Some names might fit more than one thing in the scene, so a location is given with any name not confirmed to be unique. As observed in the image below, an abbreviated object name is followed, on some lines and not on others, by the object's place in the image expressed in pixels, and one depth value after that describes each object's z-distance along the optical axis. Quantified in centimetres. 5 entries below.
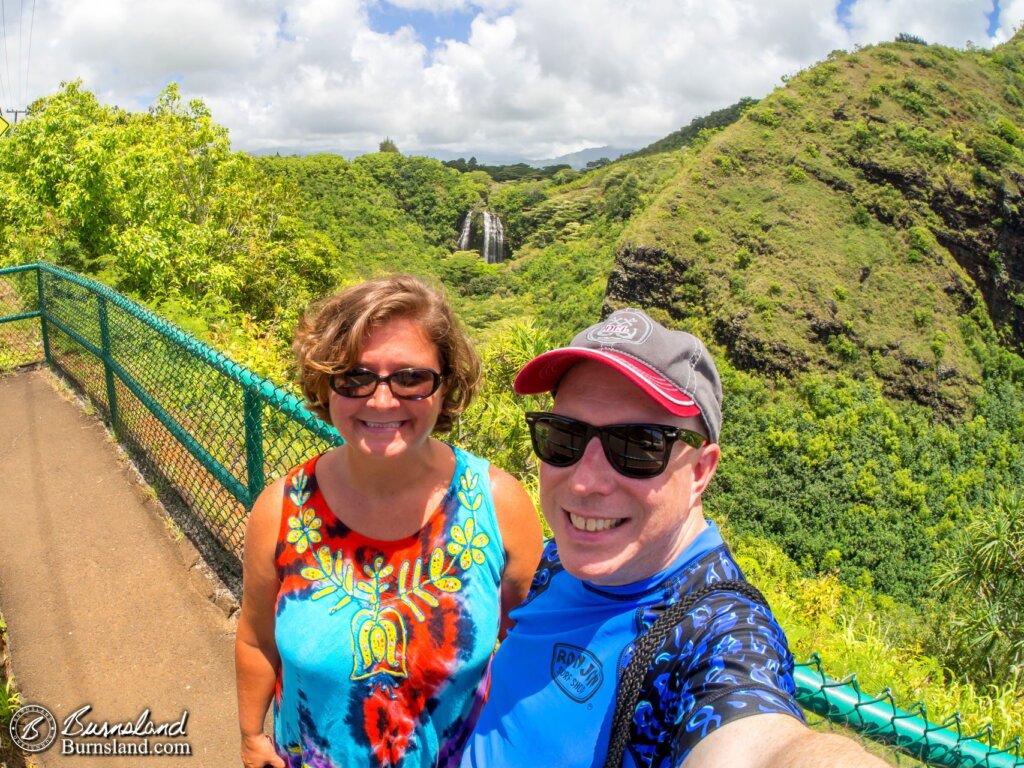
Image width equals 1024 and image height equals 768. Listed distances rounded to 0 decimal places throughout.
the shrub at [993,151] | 5447
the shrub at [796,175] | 5656
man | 104
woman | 160
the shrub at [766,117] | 6019
